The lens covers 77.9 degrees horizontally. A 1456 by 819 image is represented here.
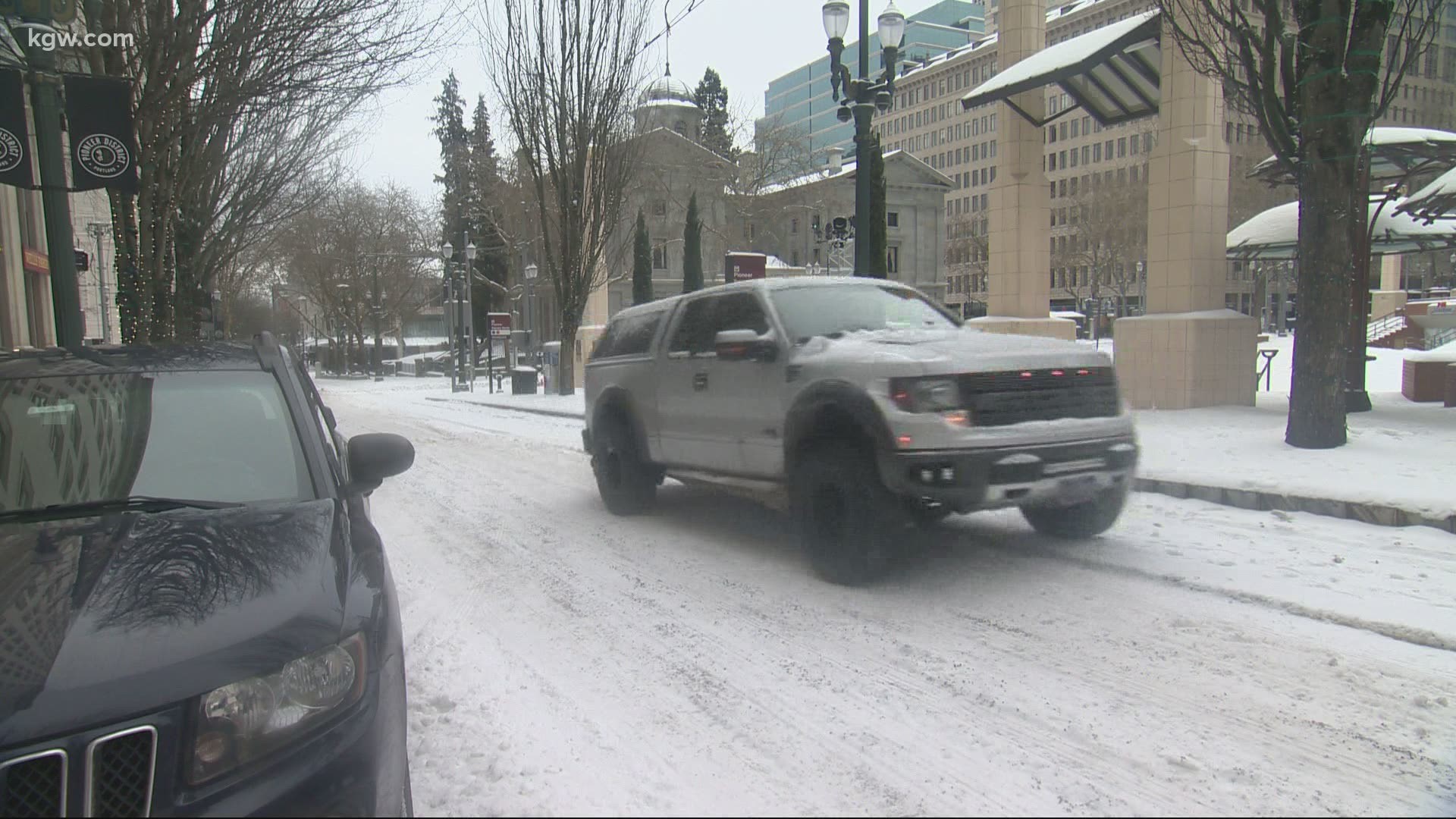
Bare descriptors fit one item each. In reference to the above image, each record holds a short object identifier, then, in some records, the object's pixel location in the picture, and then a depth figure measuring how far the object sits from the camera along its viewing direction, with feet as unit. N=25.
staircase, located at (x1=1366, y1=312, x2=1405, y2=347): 121.08
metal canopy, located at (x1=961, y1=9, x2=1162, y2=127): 44.11
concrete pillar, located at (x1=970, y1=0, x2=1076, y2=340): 54.13
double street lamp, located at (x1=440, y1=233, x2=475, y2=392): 116.78
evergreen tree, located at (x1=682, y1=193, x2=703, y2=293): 111.55
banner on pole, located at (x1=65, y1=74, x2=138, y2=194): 26.76
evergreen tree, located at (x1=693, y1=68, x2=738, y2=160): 163.98
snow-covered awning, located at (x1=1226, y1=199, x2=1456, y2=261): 48.65
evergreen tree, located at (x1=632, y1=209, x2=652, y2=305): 109.40
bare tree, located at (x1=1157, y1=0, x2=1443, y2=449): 29.81
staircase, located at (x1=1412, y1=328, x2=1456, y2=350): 101.96
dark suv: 6.68
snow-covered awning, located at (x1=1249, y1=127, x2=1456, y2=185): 41.55
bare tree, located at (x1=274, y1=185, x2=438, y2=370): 173.06
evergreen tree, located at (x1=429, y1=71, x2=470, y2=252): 207.41
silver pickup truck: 16.08
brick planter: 46.47
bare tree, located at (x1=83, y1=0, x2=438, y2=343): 36.86
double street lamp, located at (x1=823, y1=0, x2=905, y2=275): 40.57
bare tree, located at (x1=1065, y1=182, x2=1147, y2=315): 151.84
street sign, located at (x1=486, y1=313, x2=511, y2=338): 103.24
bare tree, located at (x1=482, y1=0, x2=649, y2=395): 70.18
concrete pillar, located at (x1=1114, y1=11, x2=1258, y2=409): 43.45
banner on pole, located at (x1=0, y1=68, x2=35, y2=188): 25.70
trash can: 93.97
